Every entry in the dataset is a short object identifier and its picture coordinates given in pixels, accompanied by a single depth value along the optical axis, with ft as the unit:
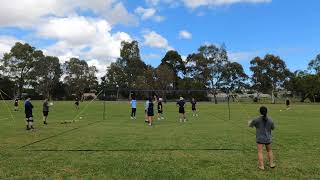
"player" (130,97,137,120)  66.36
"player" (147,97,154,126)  53.67
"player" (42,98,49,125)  53.54
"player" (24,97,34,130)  44.98
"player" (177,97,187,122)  59.58
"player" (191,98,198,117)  77.40
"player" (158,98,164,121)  64.96
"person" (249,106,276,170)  22.22
